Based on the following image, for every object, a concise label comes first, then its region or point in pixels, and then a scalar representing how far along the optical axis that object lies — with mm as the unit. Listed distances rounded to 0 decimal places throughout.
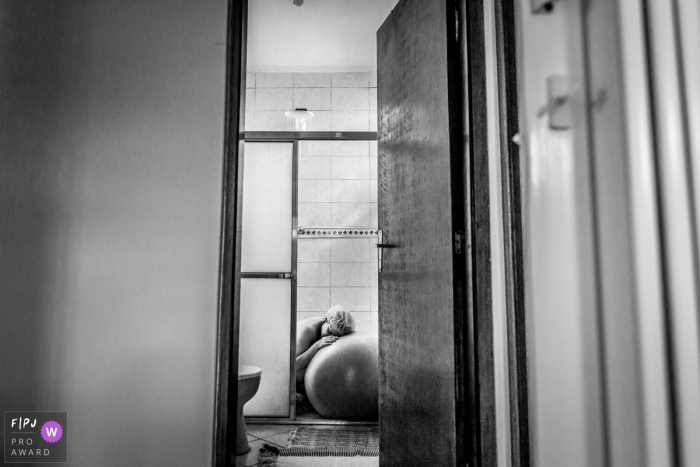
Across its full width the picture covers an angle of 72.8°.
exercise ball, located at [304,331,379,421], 3168
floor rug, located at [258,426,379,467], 2516
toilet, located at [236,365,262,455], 2604
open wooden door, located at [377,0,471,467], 1643
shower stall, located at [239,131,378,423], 3391
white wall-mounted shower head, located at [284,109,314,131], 3895
